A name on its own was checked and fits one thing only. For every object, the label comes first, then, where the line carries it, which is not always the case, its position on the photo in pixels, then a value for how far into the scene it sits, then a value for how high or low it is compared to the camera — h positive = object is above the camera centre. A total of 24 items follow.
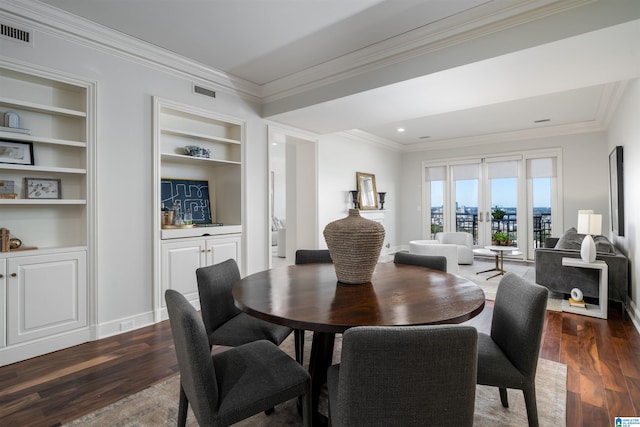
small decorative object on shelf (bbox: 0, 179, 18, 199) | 2.51 +0.20
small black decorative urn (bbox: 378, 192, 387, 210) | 7.11 +0.36
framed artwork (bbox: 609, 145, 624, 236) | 3.89 +0.27
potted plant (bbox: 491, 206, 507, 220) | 6.04 -0.02
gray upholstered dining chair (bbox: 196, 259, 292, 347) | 1.88 -0.67
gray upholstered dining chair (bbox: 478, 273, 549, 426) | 1.42 -0.63
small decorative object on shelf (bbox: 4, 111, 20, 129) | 2.48 +0.74
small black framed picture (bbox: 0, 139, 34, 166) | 2.48 +0.49
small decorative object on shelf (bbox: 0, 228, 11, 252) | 2.43 -0.20
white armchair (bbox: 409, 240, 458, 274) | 5.05 -0.62
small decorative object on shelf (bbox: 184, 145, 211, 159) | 3.71 +0.73
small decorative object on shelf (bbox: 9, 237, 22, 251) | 2.51 -0.23
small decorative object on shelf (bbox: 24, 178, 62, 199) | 2.65 +0.22
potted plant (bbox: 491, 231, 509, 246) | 5.35 -0.44
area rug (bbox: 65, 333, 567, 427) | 1.74 -1.13
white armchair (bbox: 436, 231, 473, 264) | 6.23 -0.59
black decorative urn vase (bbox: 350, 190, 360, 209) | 6.28 +0.32
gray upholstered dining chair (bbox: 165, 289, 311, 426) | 1.18 -0.69
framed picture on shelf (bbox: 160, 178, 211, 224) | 3.69 +0.22
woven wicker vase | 1.77 -0.19
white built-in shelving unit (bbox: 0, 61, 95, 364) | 2.46 -0.02
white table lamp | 3.54 -0.23
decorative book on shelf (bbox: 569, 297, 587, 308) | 3.59 -1.03
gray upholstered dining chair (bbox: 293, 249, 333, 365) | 2.84 -0.39
